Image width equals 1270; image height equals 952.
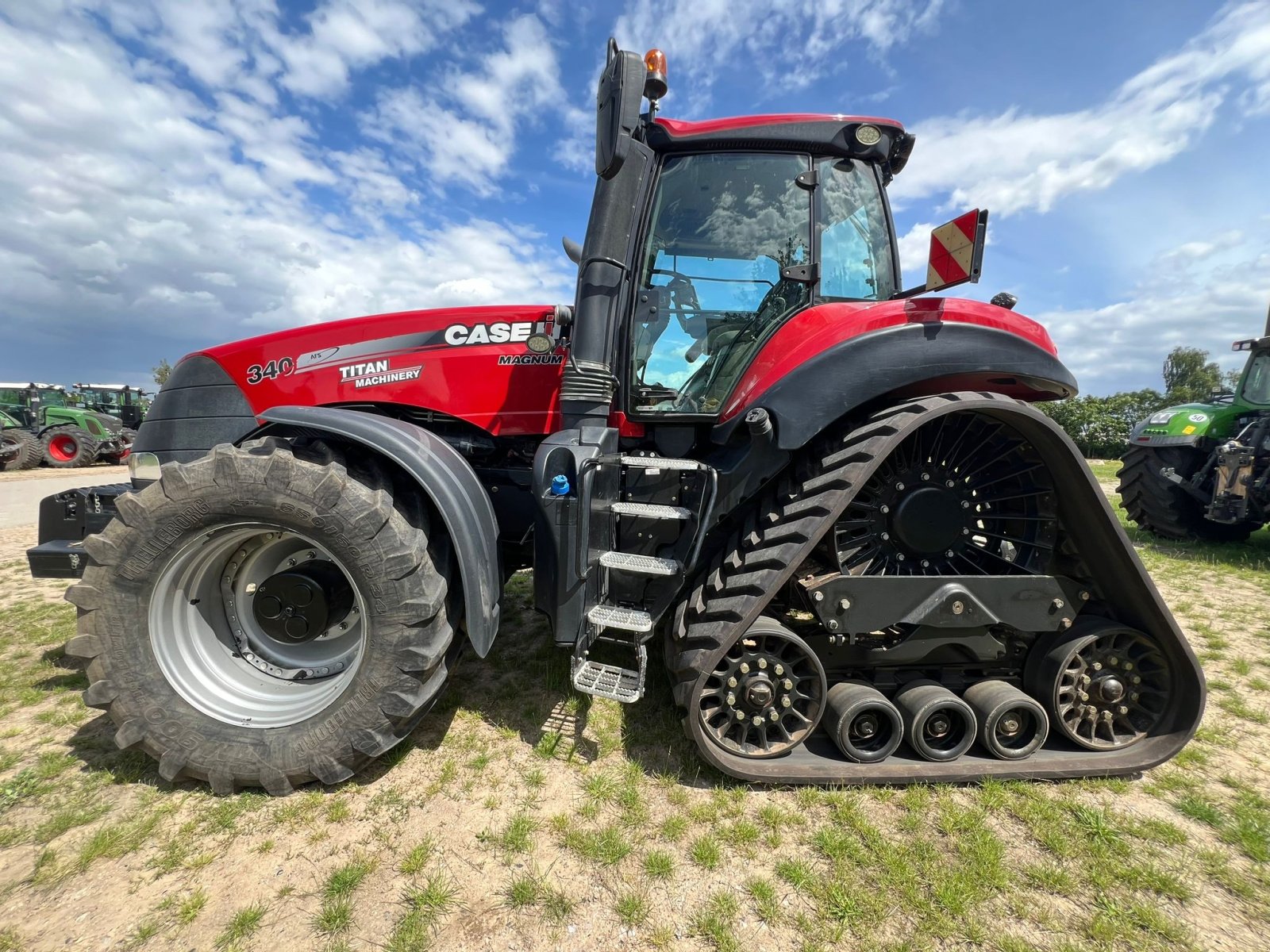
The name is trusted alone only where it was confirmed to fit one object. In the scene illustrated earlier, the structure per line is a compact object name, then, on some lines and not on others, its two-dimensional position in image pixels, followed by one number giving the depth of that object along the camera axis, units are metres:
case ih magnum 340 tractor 2.28
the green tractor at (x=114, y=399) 18.38
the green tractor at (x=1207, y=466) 6.27
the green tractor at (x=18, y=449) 14.15
